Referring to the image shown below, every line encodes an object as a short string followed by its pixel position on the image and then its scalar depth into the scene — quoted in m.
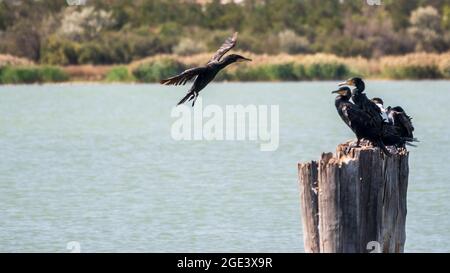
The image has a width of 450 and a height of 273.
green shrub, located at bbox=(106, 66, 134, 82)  44.12
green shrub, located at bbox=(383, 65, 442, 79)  42.47
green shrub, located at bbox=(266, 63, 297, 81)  43.72
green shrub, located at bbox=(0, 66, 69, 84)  43.53
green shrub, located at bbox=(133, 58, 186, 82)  42.81
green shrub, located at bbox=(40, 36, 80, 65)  46.75
